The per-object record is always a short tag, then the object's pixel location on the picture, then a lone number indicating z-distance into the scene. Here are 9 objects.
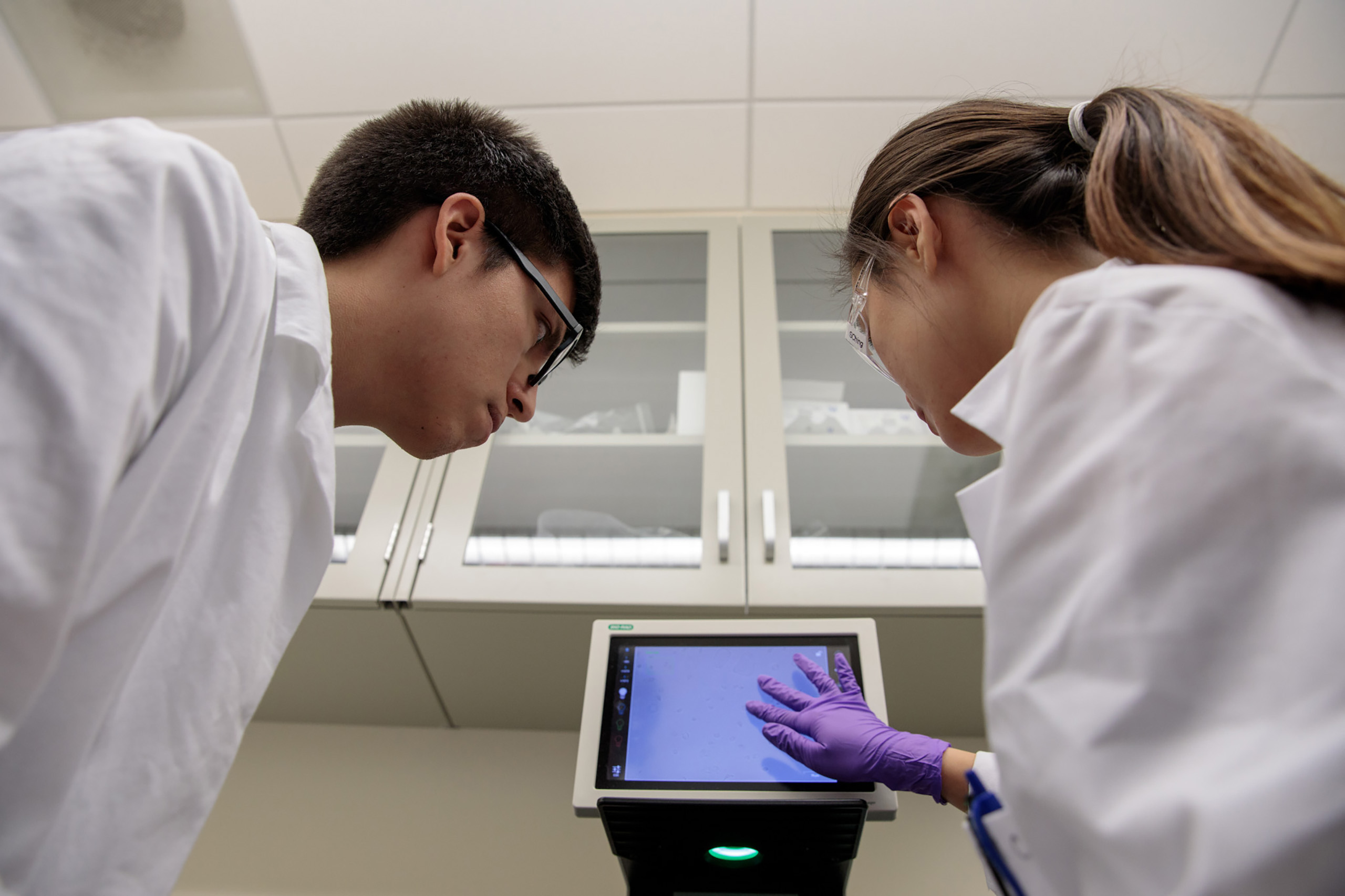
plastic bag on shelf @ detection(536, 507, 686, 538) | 1.51
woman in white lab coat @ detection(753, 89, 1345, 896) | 0.45
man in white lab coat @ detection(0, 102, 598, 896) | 0.51
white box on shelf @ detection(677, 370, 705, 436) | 1.64
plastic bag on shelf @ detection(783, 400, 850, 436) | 1.68
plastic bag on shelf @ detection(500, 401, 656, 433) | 1.74
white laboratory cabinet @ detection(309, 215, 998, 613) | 1.34
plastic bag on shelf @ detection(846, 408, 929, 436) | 1.73
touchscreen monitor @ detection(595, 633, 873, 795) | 1.00
